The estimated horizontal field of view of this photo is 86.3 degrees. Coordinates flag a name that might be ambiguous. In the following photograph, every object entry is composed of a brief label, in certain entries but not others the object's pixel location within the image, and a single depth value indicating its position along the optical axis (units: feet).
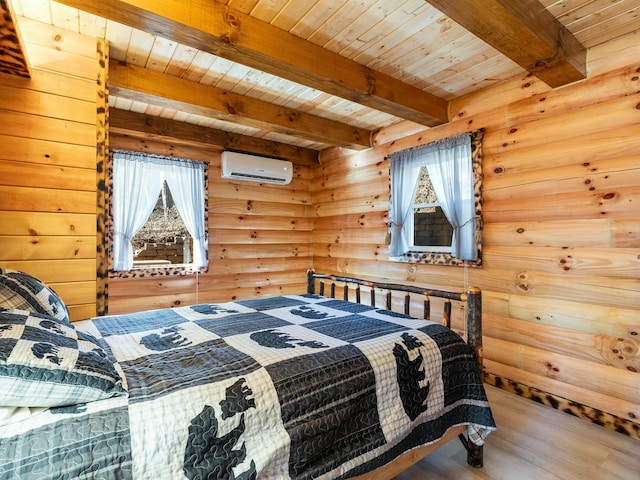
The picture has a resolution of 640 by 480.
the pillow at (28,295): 4.49
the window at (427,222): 10.37
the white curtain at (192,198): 11.94
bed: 2.91
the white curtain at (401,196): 10.95
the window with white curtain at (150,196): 10.82
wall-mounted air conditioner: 12.42
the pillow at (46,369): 2.89
